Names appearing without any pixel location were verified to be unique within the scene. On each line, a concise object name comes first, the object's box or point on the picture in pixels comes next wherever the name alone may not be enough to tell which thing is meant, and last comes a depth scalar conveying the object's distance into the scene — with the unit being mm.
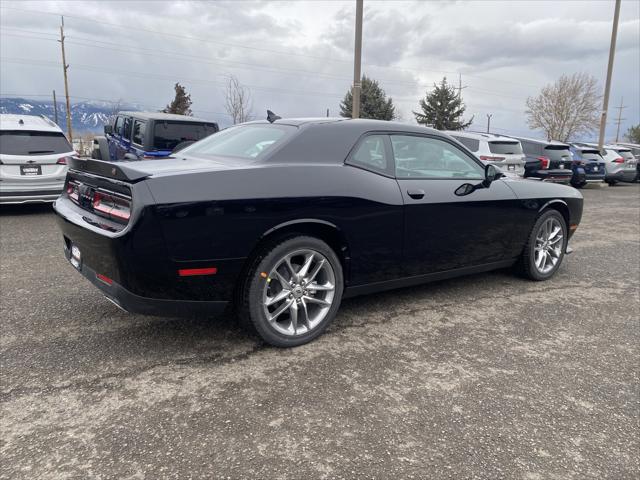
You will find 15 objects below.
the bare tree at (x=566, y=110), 50844
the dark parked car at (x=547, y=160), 13484
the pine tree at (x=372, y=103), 42594
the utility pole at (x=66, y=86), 31656
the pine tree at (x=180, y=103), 42656
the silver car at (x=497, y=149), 11570
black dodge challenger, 2631
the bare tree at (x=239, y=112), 32594
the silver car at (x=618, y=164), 18375
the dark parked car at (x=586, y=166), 15602
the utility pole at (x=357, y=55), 10984
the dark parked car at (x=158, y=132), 9055
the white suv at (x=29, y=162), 7500
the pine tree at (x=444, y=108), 46781
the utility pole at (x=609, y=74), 21375
